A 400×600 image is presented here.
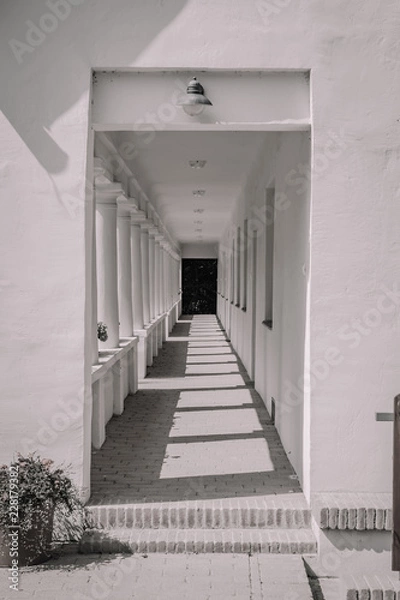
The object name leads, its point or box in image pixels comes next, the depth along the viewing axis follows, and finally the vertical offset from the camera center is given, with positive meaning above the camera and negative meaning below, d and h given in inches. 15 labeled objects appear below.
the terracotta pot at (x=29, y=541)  192.1 -72.9
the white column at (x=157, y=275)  778.2 -6.7
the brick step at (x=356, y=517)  199.9 -68.3
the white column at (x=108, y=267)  381.7 +1.2
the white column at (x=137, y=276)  538.0 -5.0
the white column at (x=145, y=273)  637.9 -3.3
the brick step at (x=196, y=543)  203.9 -77.2
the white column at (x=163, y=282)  864.5 -15.6
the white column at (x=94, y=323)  306.8 -23.3
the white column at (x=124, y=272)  458.4 -1.8
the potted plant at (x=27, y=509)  191.0 -63.9
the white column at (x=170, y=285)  1037.3 -22.4
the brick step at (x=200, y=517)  213.8 -73.2
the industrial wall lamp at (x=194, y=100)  205.6 +48.4
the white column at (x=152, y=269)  725.3 +0.4
